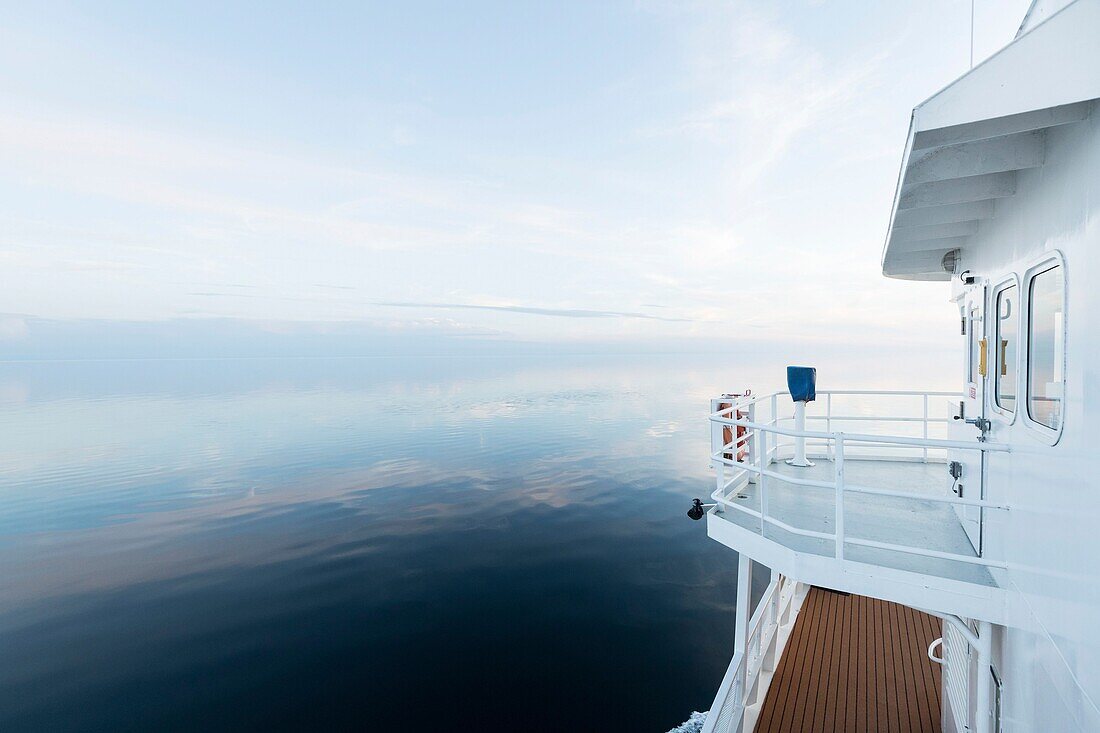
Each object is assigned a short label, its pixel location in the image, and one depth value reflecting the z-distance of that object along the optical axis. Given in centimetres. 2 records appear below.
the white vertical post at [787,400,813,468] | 729
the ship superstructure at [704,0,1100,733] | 238
